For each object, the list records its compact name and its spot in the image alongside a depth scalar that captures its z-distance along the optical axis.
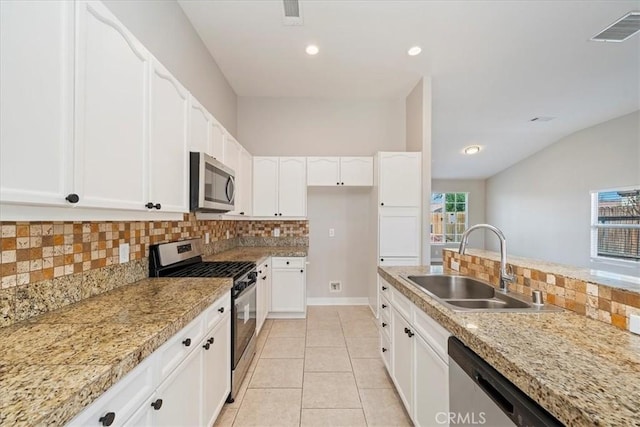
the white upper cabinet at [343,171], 3.82
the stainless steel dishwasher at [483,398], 0.77
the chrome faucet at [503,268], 1.55
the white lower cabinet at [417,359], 1.29
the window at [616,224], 4.73
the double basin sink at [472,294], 1.34
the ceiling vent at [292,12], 2.34
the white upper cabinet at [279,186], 3.77
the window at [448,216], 8.30
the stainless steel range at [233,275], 1.96
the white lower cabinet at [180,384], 0.83
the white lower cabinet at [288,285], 3.50
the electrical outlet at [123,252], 1.67
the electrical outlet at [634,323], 0.98
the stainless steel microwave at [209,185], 1.91
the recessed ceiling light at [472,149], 6.11
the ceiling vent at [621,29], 2.47
